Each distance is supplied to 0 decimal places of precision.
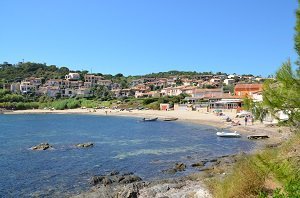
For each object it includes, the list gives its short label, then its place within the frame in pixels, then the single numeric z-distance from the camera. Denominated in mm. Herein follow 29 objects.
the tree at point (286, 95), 6481
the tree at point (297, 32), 6605
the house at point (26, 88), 105755
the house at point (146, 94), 91660
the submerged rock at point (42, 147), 27168
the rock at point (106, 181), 15705
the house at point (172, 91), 87868
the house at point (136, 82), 127500
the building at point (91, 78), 122702
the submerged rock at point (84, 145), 28265
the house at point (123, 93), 100430
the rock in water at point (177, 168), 17825
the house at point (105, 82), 120188
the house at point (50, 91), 104601
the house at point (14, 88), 104337
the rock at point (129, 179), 15785
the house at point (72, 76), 124186
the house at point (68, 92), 106703
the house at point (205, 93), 73147
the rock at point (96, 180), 15929
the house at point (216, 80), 105376
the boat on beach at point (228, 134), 32079
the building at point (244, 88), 59472
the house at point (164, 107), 69157
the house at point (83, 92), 104288
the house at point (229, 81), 103694
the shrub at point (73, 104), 87440
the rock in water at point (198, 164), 19278
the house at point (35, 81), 111608
